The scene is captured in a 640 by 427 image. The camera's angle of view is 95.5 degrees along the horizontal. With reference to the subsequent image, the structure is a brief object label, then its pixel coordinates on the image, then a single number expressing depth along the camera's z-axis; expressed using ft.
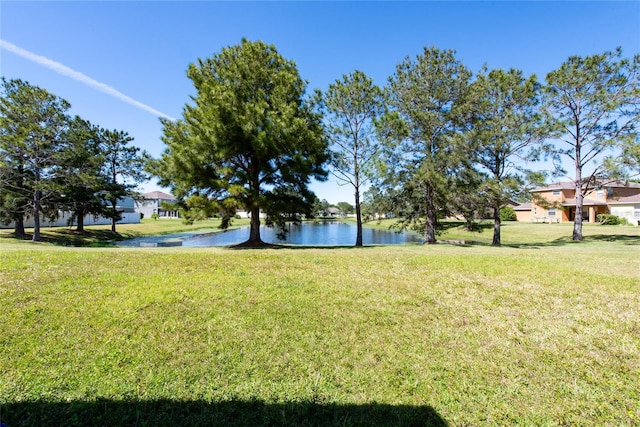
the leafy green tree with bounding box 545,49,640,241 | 52.80
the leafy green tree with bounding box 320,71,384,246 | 49.29
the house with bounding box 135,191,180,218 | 202.59
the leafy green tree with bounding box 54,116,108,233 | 58.34
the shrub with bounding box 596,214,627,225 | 97.25
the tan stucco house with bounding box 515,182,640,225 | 104.99
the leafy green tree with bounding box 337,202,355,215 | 439.39
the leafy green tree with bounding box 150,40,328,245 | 38.70
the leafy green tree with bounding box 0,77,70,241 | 53.31
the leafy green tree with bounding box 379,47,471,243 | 47.24
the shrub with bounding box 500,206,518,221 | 132.43
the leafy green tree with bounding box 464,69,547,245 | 48.30
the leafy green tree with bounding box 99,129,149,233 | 82.12
